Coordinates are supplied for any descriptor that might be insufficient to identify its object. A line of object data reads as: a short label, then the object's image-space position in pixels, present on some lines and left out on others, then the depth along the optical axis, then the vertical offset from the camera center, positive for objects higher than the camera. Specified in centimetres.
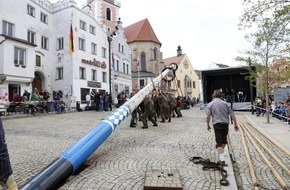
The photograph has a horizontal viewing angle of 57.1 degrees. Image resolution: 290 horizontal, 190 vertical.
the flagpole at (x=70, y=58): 2804 +482
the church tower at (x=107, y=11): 4472 +1561
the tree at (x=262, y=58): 1434 +246
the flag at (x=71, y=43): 2808 +618
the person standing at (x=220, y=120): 633 -50
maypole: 455 -118
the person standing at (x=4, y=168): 330 -82
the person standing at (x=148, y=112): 1272 -57
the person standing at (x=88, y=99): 2605 +17
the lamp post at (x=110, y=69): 3523 +436
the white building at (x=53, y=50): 2297 +556
